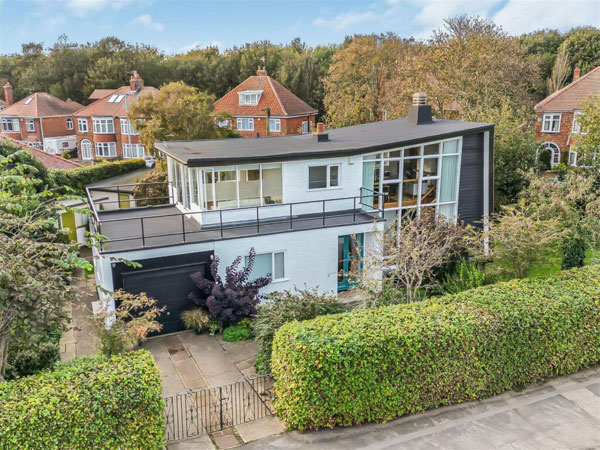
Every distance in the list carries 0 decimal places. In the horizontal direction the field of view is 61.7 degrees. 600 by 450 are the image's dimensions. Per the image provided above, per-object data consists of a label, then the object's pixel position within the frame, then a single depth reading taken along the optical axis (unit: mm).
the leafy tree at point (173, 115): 31319
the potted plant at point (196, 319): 14367
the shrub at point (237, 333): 14182
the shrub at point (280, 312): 12180
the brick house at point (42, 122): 54625
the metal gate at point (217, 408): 10383
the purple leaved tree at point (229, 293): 14406
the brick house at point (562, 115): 38781
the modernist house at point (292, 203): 14672
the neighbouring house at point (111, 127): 50500
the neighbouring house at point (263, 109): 49656
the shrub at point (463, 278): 15805
